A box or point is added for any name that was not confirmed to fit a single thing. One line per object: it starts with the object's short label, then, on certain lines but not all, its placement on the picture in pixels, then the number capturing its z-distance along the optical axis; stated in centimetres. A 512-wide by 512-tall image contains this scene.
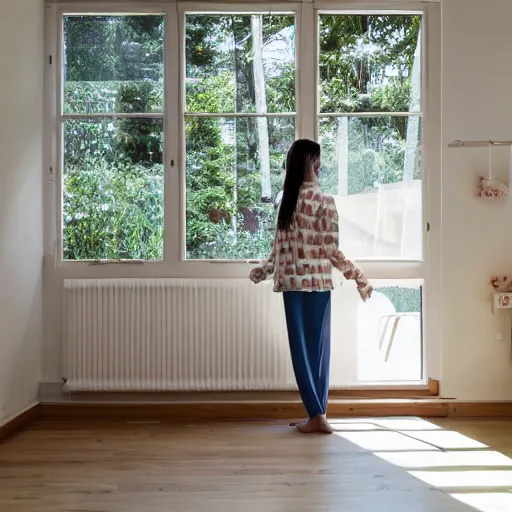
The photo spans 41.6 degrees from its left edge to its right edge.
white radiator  379
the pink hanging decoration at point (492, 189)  378
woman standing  343
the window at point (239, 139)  390
